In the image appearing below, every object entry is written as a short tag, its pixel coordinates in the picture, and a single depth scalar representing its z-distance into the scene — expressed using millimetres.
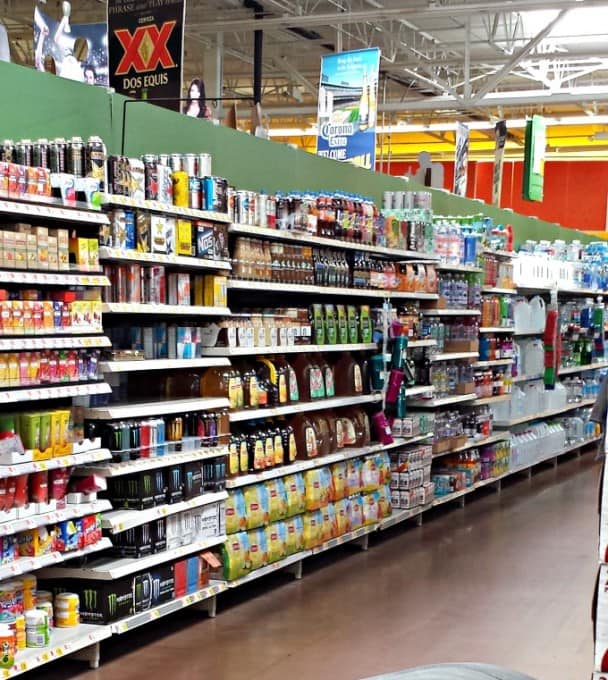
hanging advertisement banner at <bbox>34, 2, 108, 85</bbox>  5816
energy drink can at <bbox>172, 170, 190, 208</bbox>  6027
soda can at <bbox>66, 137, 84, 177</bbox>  5246
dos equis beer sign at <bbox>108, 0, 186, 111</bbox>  6922
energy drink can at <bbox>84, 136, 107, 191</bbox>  5336
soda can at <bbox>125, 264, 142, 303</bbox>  5680
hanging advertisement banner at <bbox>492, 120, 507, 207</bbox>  14555
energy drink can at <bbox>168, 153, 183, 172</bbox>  6129
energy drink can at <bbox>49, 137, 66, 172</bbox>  5199
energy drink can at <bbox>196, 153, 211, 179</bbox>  6285
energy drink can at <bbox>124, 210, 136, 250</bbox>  5609
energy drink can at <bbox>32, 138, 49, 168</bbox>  5145
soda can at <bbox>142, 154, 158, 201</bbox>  5793
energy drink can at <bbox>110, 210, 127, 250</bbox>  5508
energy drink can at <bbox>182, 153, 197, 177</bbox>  6207
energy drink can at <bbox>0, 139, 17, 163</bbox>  5055
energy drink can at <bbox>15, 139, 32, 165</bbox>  5105
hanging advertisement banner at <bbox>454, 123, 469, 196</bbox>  13367
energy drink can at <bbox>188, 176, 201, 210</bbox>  6125
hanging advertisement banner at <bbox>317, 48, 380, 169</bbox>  10844
